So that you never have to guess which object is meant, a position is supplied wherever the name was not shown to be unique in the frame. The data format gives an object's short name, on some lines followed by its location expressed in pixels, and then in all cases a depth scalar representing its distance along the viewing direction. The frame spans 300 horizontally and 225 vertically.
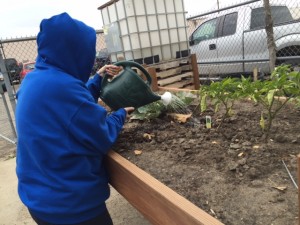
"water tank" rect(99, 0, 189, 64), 4.23
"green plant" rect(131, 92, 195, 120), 2.32
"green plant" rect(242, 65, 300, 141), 1.52
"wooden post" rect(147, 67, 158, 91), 3.38
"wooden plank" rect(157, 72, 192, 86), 4.44
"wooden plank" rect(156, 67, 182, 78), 4.53
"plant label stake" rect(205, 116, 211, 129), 2.02
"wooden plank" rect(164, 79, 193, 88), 4.59
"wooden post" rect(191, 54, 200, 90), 4.65
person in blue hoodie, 1.37
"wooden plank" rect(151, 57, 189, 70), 4.51
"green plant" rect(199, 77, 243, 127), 1.76
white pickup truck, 5.06
